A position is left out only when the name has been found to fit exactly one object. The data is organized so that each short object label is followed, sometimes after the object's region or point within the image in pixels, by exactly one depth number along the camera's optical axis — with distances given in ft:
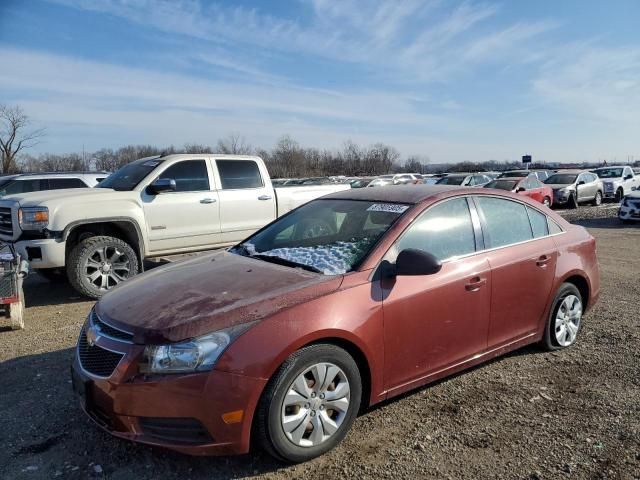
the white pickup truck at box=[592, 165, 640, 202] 79.77
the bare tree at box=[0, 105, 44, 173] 178.43
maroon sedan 8.65
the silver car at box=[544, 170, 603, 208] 70.33
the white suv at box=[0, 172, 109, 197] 38.60
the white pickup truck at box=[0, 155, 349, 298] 20.40
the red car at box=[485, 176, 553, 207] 61.26
